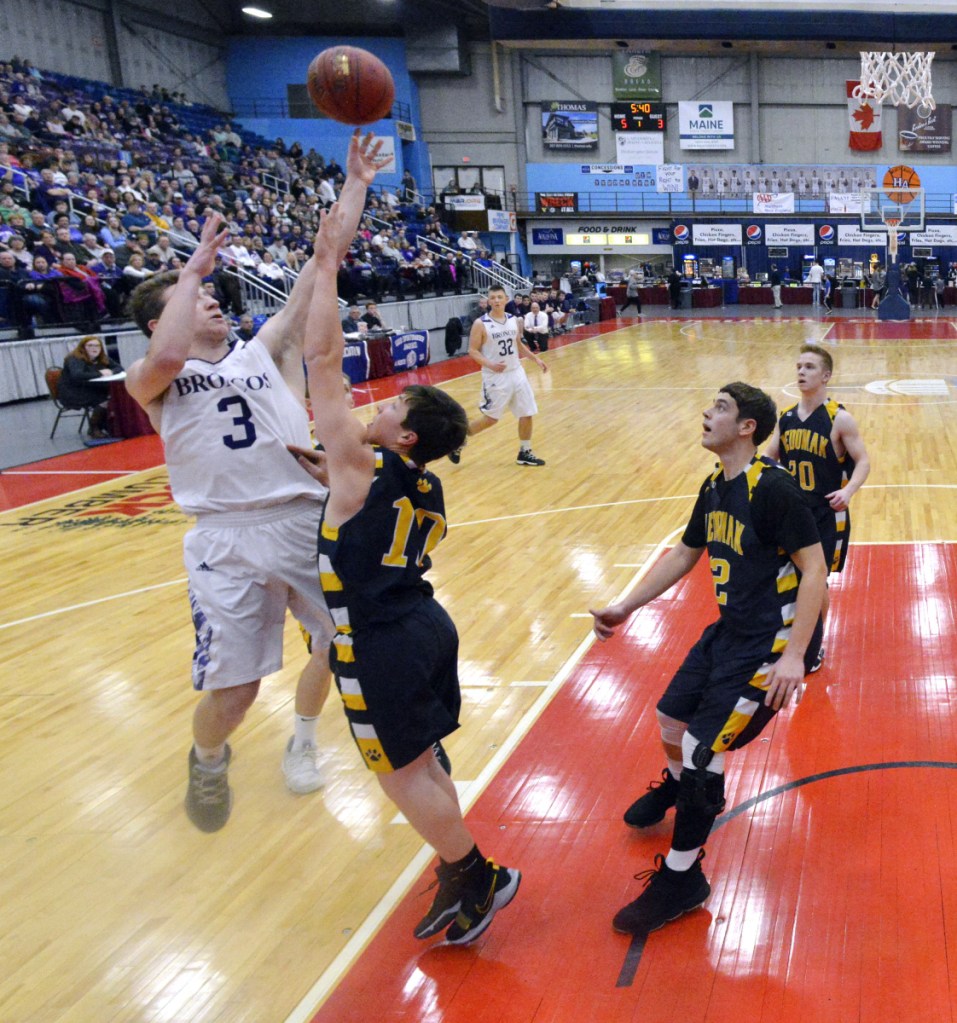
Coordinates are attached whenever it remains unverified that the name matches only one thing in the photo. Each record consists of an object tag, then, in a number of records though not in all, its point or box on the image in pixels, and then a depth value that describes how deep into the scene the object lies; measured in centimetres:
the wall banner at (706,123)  3744
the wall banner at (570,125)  3778
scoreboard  3744
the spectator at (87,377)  1279
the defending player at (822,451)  521
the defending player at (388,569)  291
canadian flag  3666
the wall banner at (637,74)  3719
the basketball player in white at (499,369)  1062
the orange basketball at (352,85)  456
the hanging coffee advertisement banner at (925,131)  3725
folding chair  1351
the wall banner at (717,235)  3719
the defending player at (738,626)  322
